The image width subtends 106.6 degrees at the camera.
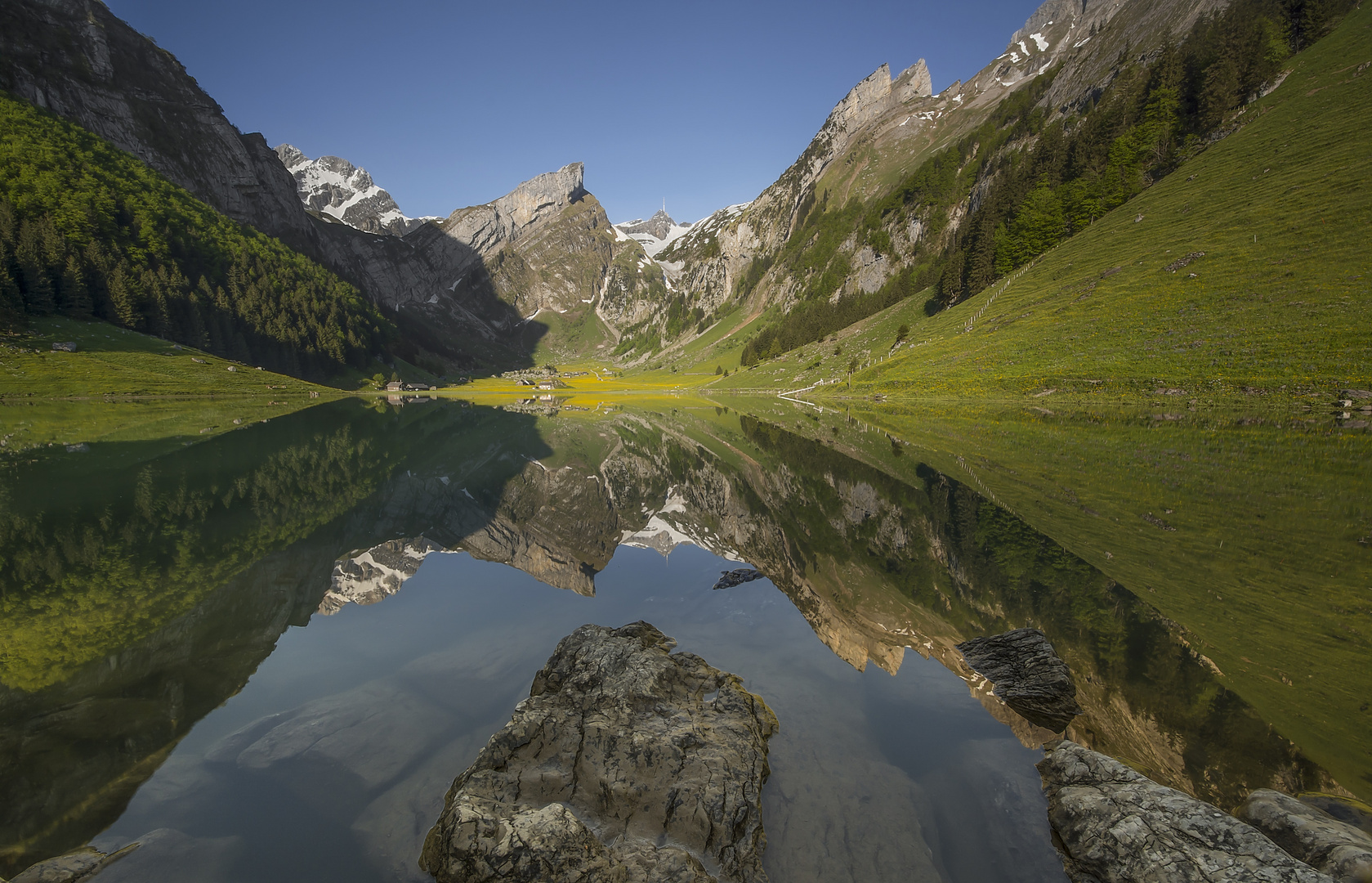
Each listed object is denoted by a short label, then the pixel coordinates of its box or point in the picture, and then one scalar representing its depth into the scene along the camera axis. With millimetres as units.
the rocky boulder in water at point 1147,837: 4438
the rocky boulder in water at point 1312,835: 4301
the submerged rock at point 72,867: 4426
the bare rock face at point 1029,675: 7828
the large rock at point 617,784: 4773
